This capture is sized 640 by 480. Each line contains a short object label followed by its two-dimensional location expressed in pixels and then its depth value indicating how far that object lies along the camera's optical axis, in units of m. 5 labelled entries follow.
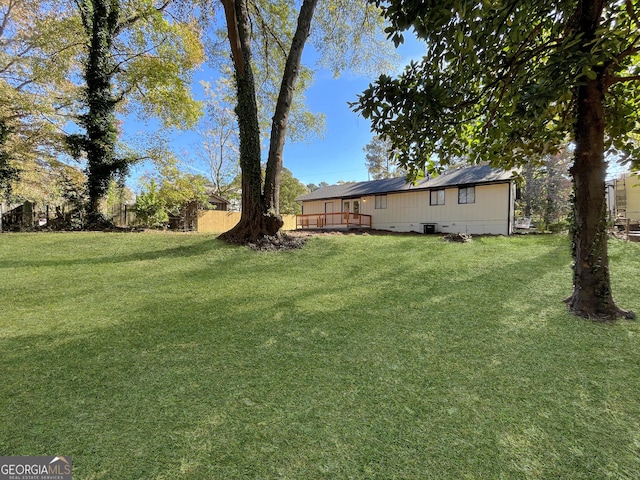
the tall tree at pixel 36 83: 10.71
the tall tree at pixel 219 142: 24.27
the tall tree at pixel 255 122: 8.34
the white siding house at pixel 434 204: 13.62
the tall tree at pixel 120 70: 11.61
